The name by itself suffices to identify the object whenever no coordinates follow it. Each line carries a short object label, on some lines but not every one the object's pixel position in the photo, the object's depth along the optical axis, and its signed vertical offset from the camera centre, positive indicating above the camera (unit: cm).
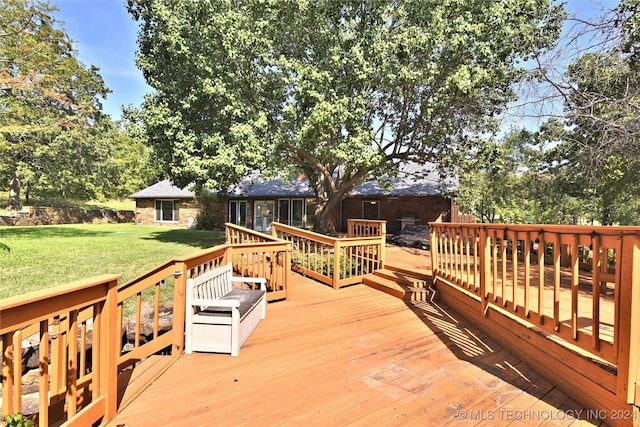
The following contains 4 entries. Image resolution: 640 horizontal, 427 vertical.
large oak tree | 808 +416
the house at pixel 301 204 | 1522 +72
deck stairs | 535 -134
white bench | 327 -118
